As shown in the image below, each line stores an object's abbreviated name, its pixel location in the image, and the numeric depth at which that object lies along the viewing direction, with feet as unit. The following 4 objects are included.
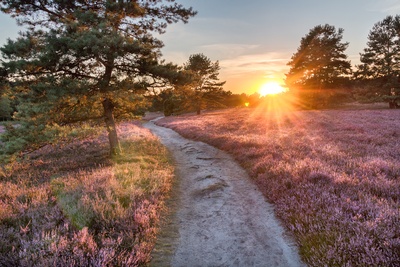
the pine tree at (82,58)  25.35
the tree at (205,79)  158.10
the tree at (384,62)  115.85
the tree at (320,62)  130.21
